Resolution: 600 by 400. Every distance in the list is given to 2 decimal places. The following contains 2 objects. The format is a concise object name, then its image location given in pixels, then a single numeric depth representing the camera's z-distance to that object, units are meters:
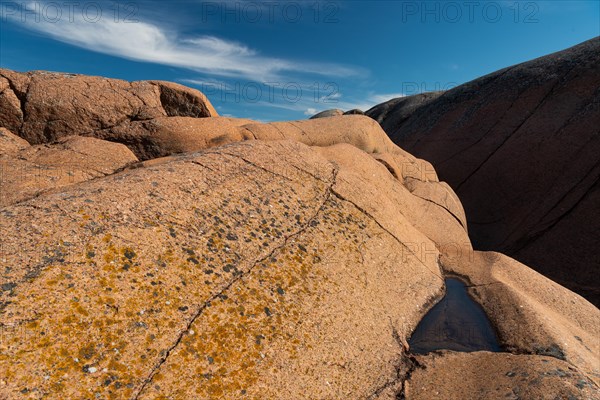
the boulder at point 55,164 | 5.58
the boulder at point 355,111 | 41.07
